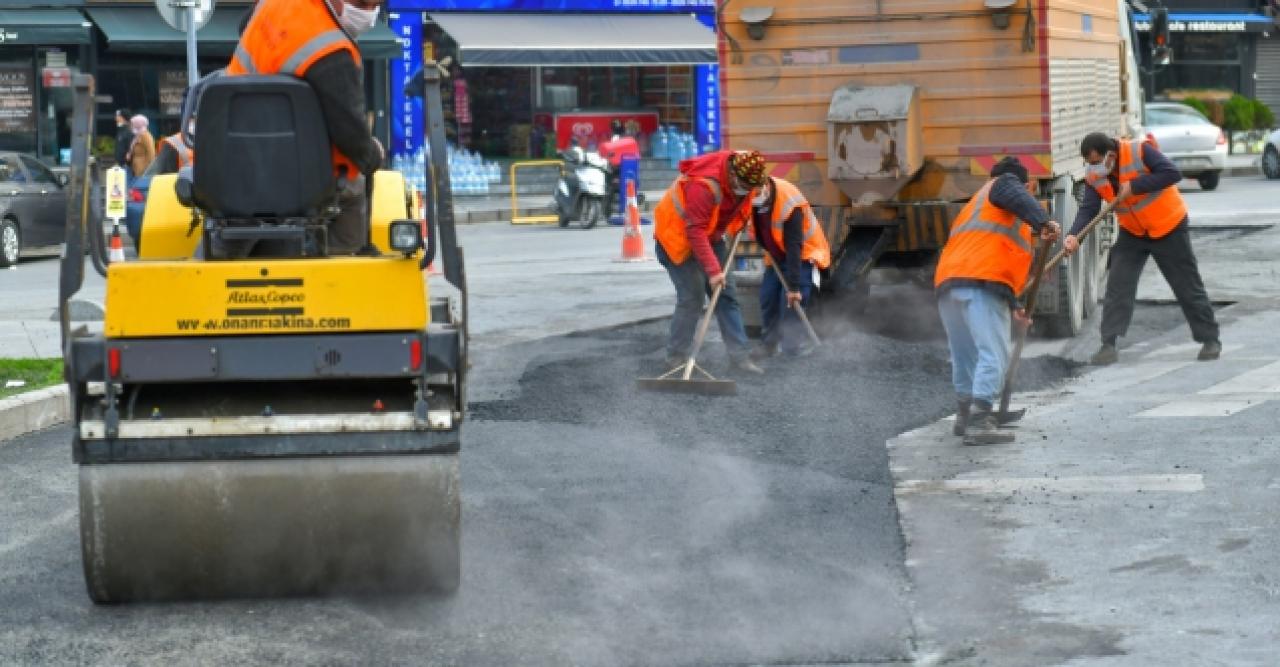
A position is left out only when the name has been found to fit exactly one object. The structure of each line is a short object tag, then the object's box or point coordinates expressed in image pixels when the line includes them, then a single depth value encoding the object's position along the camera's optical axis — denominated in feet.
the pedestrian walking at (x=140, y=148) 71.97
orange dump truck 44.32
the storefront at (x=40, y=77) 94.94
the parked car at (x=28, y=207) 72.13
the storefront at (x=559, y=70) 103.24
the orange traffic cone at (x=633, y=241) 68.49
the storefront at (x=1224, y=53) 136.15
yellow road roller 22.08
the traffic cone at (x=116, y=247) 54.19
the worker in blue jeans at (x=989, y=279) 33.12
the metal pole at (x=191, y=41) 52.24
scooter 85.15
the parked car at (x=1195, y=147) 96.99
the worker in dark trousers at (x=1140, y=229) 41.37
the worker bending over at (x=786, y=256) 43.09
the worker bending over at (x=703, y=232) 40.29
